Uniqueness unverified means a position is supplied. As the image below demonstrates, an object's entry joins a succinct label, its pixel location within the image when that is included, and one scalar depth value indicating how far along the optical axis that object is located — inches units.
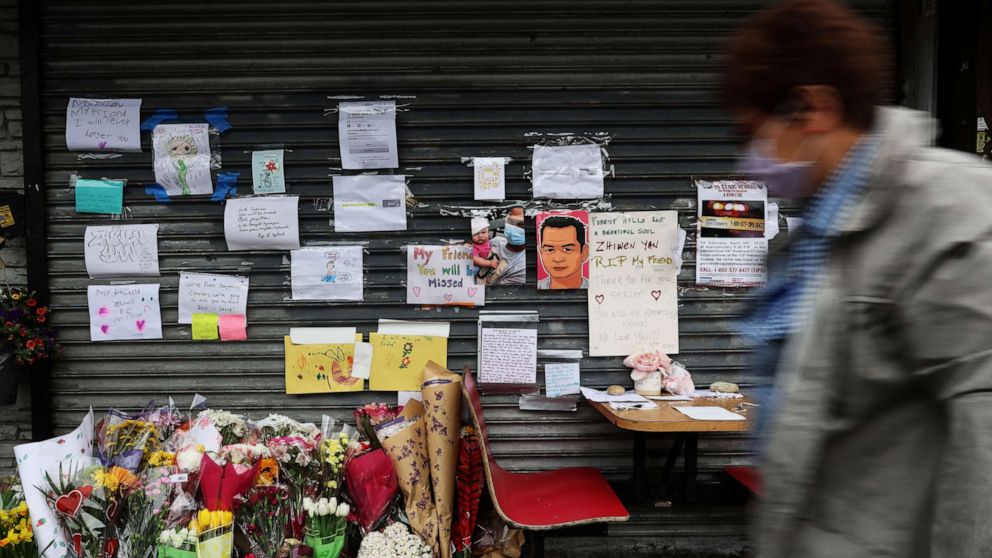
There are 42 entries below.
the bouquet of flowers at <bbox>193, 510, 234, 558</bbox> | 110.5
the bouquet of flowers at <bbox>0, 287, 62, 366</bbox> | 150.2
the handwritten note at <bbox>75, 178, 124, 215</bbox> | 158.6
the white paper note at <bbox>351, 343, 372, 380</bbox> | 159.2
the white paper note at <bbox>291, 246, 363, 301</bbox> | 158.7
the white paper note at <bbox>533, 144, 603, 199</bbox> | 158.2
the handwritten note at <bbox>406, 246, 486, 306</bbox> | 158.6
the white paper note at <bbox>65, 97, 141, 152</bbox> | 157.8
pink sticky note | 159.2
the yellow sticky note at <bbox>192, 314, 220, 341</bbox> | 159.3
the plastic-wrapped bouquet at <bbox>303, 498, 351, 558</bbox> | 120.4
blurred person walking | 41.8
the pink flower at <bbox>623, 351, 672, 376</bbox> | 154.6
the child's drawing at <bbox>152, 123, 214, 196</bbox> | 158.1
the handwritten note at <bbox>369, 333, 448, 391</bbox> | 159.2
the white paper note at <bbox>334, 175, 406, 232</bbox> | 158.2
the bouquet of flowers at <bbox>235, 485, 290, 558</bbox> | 119.3
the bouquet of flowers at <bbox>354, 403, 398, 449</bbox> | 141.1
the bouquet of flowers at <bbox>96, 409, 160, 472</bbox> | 132.3
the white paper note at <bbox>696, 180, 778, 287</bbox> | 160.2
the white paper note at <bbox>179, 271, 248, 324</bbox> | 159.5
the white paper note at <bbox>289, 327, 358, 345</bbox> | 159.3
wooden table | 127.0
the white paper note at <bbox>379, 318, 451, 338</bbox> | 159.3
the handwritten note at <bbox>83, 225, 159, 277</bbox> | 159.0
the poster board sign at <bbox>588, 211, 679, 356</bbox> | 159.3
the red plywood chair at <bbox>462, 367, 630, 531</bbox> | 128.0
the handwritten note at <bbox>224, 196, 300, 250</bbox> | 157.9
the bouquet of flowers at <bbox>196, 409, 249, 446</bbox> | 140.9
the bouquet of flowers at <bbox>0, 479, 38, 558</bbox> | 116.7
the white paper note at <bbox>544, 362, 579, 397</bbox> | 159.0
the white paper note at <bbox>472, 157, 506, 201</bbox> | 157.9
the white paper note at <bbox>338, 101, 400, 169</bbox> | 157.0
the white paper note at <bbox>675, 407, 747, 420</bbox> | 132.3
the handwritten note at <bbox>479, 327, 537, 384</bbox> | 158.6
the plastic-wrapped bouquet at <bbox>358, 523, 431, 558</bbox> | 124.4
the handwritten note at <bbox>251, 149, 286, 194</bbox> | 157.9
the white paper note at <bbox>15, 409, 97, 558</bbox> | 116.3
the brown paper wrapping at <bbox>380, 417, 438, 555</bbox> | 131.7
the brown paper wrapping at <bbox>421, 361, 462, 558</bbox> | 131.9
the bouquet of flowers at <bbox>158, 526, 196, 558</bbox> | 111.2
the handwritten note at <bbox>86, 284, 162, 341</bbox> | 159.3
